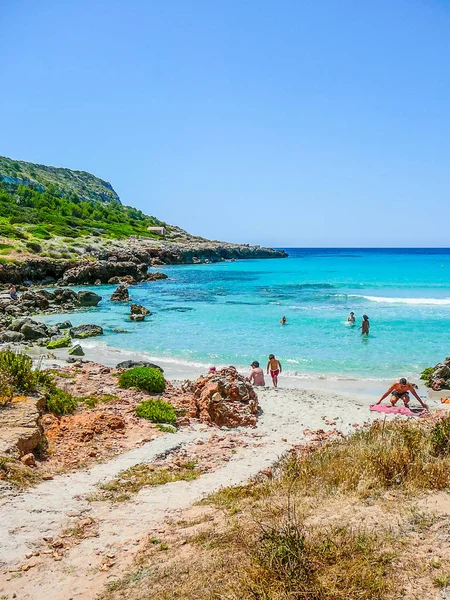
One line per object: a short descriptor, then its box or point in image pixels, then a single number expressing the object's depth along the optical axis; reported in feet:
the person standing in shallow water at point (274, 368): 58.75
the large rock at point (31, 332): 88.02
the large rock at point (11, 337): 83.60
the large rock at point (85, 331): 92.12
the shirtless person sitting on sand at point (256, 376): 56.39
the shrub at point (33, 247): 195.33
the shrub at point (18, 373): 36.27
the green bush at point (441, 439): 23.36
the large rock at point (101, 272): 184.24
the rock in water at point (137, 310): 118.11
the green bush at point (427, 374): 60.08
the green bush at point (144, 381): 47.60
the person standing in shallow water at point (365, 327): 91.04
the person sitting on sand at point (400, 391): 48.57
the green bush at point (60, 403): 36.78
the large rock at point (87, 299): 136.26
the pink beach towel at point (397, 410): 45.42
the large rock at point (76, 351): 75.02
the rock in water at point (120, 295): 145.67
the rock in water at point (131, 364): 60.75
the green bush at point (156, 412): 39.41
